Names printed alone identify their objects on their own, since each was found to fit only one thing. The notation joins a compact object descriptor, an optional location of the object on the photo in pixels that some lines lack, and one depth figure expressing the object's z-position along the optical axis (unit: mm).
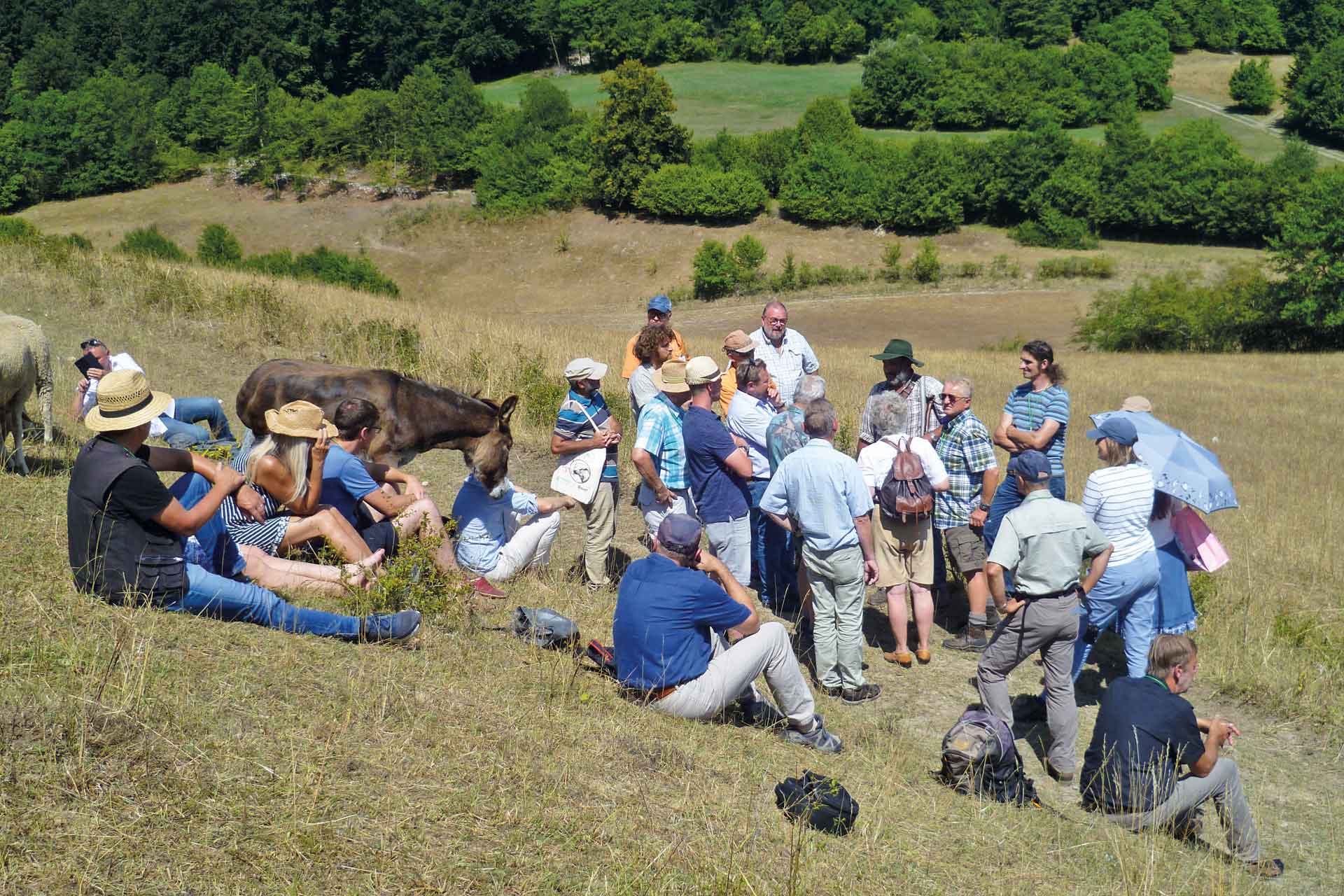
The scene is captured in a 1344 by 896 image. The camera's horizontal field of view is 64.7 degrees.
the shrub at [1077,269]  50281
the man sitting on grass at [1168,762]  5316
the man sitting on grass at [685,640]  5414
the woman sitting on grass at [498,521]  7418
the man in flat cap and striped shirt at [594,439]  7770
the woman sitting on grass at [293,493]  6188
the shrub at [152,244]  34312
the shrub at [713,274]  51250
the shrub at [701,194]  59719
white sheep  8484
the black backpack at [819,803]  4609
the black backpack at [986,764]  5660
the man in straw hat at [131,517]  5008
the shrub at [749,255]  52562
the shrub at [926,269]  51344
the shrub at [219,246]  45944
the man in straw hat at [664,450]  7270
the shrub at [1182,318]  36719
